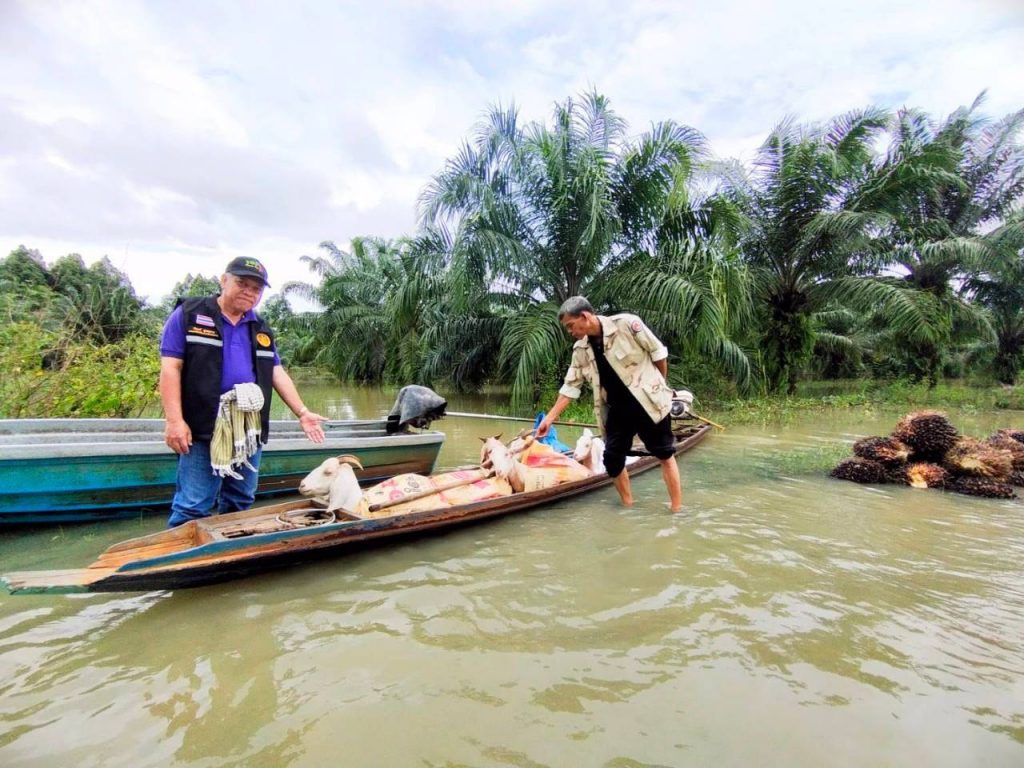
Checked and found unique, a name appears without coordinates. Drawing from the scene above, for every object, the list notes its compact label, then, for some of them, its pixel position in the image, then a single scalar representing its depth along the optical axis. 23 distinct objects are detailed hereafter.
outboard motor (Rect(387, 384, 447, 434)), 5.13
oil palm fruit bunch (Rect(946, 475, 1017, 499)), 4.16
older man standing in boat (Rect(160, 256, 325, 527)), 2.45
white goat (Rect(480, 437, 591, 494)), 3.90
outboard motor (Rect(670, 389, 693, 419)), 5.04
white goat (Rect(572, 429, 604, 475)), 4.60
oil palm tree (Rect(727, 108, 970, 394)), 9.84
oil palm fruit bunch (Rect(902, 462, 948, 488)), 4.52
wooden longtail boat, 2.06
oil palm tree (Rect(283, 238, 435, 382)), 19.45
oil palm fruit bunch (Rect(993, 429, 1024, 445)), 5.22
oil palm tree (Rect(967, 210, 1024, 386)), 11.08
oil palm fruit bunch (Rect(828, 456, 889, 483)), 4.68
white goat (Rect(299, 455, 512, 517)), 3.10
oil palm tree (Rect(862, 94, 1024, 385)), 10.40
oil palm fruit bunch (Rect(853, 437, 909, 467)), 4.77
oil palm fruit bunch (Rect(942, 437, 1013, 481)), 4.37
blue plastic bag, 5.04
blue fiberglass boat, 3.13
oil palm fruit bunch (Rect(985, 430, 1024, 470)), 4.77
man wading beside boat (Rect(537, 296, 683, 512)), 3.67
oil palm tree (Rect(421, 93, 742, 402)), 8.70
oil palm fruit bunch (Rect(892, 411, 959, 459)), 4.75
